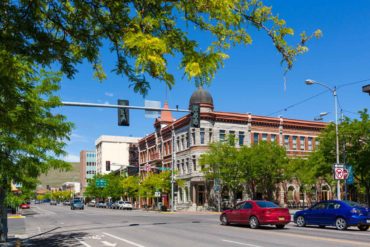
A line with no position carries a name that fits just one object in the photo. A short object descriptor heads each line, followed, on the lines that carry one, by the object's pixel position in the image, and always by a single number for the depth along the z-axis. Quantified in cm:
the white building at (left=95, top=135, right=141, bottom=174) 14125
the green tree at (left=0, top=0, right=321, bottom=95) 614
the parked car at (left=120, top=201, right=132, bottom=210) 7299
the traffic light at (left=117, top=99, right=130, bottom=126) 1900
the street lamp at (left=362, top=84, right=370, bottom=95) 3044
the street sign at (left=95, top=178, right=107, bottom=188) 9100
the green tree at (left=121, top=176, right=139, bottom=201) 7569
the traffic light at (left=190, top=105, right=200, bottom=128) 2048
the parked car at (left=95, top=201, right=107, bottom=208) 8912
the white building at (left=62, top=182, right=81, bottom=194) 19482
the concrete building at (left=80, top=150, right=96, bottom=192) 16638
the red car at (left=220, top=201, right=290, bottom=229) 2220
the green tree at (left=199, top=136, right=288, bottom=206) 5197
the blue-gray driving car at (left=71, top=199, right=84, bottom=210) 7112
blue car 2160
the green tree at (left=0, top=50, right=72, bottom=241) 944
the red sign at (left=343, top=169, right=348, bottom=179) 2827
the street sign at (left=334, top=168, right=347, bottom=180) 2811
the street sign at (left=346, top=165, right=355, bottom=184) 3067
